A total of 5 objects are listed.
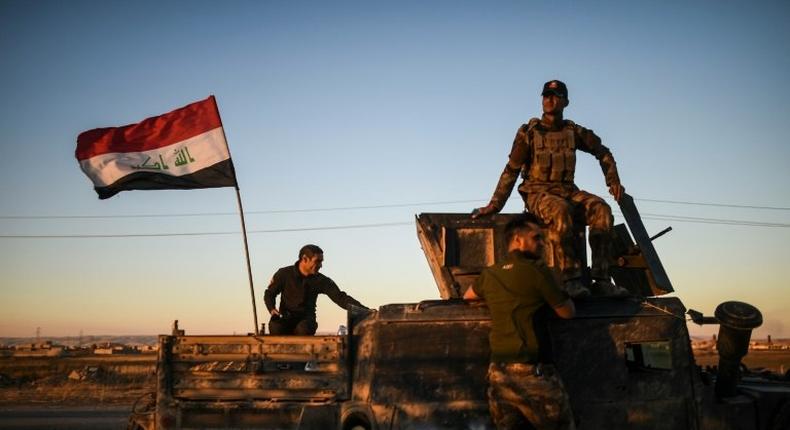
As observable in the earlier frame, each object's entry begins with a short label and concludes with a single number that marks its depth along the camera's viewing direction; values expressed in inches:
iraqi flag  364.5
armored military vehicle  210.1
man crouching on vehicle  311.9
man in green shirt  192.2
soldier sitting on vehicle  263.1
